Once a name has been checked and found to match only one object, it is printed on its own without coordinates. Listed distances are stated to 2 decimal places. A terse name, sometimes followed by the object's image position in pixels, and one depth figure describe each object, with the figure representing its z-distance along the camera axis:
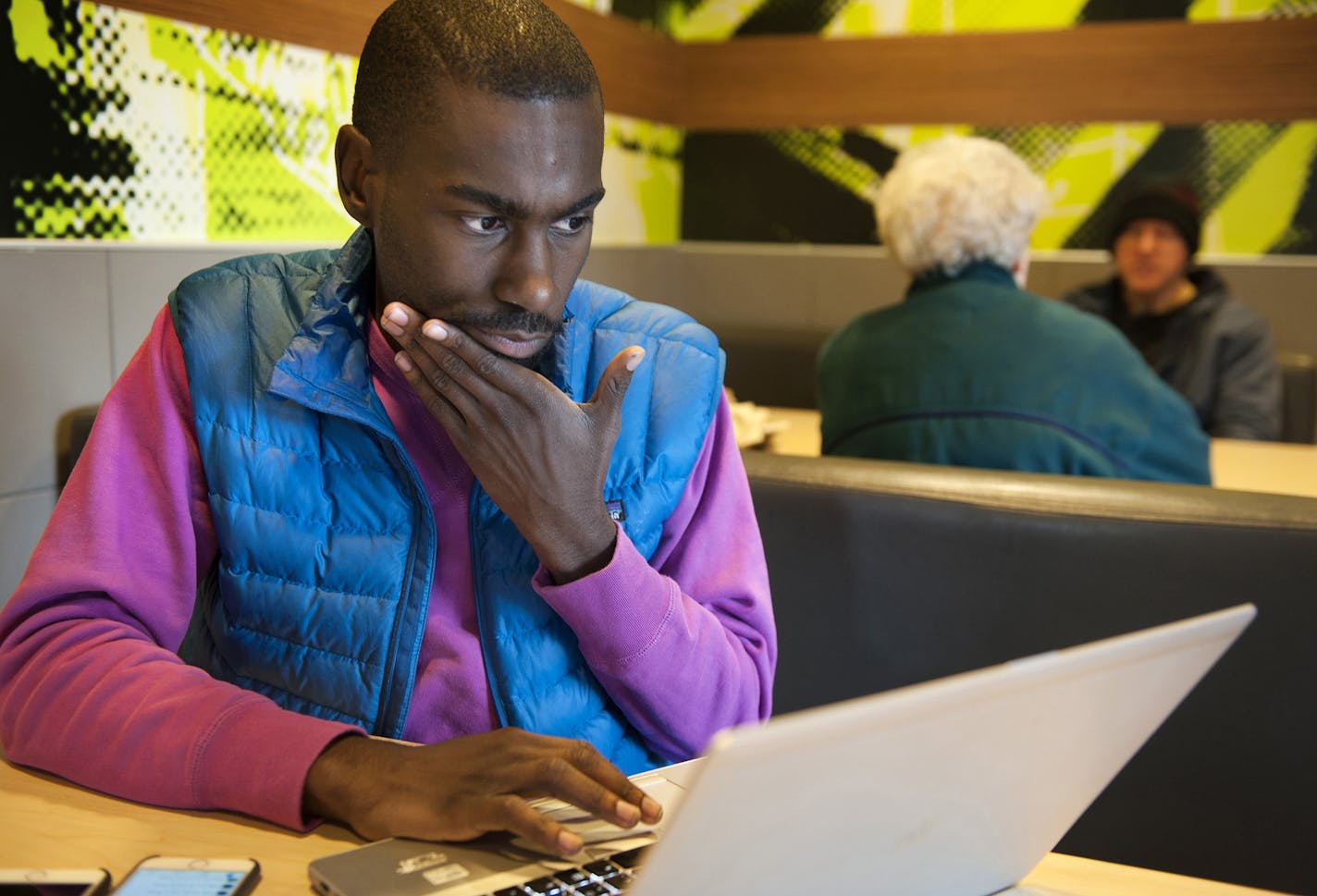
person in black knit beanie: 3.65
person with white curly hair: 2.04
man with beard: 0.97
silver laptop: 0.54
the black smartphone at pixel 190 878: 0.72
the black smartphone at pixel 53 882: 0.71
